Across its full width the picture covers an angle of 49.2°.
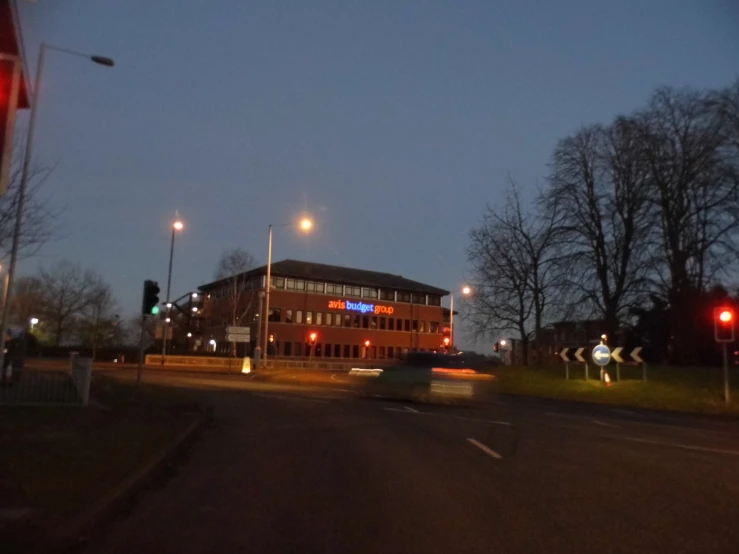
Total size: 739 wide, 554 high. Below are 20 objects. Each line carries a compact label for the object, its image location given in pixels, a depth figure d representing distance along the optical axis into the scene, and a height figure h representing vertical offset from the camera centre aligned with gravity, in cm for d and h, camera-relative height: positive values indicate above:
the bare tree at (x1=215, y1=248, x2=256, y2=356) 8096 +932
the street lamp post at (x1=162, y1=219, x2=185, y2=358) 4456 +740
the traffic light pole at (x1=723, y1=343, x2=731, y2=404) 2825 +39
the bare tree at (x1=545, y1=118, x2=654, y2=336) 4284 +959
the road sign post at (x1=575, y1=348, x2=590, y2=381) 3638 +173
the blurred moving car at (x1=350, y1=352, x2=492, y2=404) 2605 +34
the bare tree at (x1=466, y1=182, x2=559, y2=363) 4619 +646
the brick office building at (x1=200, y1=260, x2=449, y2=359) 8288 +820
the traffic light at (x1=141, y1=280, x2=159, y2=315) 2356 +242
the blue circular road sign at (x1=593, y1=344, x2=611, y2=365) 3416 +169
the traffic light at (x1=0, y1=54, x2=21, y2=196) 609 +208
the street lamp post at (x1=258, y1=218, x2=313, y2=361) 4131 +818
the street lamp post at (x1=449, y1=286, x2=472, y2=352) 4888 +603
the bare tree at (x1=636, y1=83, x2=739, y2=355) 3981 +1051
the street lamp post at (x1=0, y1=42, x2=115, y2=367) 1614 +424
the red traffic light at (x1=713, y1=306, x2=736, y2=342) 2745 +251
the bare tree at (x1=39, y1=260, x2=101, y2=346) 7638 +695
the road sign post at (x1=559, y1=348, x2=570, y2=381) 3741 +176
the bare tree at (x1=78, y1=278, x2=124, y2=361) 7981 +603
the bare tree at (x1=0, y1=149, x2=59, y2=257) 1653 +337
